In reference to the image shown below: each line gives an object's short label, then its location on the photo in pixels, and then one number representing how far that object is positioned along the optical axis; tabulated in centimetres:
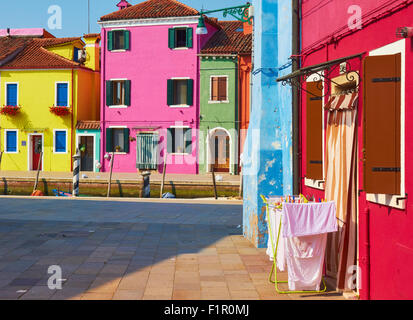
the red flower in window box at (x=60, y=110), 2855
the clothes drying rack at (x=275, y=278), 582
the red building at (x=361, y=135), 459
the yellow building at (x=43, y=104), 2880
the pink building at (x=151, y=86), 2705
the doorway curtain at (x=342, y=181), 574
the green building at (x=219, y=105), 2664
